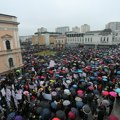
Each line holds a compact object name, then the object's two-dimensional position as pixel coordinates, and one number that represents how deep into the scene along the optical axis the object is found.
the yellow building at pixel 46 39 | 82.25
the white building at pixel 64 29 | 145.50
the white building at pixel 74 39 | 63.70
